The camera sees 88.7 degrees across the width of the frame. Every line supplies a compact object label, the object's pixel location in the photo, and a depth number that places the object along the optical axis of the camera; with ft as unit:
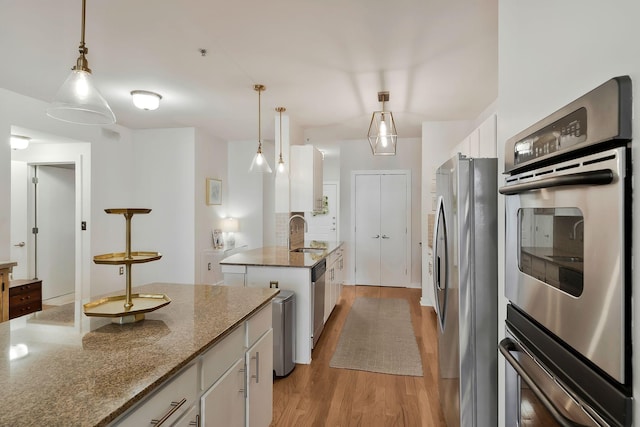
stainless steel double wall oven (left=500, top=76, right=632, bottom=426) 2.23
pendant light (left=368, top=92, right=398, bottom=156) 10.38
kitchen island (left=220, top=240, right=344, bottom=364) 9.51
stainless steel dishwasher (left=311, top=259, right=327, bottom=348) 9.91
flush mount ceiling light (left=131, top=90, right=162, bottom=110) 11.12
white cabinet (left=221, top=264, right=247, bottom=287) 9.77
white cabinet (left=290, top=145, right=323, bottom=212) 13.78
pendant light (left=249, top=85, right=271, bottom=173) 11.46
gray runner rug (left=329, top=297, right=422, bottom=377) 9.33
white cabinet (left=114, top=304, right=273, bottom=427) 3.17
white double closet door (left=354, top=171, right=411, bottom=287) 18.75
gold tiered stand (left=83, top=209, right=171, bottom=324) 4.16
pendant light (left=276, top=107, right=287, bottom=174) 12.32
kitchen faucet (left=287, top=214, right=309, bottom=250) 13.18
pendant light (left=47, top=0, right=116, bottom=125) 4.33
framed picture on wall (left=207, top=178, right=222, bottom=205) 17.48
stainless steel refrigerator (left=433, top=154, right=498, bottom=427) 5.19
